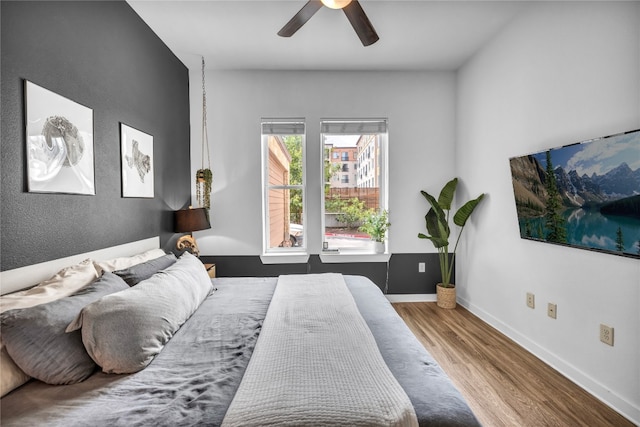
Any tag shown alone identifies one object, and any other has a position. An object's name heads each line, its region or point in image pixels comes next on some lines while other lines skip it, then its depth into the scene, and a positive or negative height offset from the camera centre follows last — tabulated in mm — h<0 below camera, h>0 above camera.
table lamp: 3014 -101
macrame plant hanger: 3430 +405
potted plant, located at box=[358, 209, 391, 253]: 3686 -219
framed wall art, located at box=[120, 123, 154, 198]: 2314 +414
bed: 944 -651
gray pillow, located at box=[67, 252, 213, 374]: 1202 -499
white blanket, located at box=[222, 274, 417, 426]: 920 -614
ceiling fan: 1835 +1277
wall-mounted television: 1699 +94
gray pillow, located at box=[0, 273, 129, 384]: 1092 -503
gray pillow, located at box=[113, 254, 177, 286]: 1774 -377
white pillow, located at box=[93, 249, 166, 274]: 1800 -341
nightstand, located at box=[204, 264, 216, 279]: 3162 -629
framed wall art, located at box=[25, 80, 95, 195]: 1520 +390
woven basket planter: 3537 -1056
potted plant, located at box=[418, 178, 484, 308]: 3521 -267
